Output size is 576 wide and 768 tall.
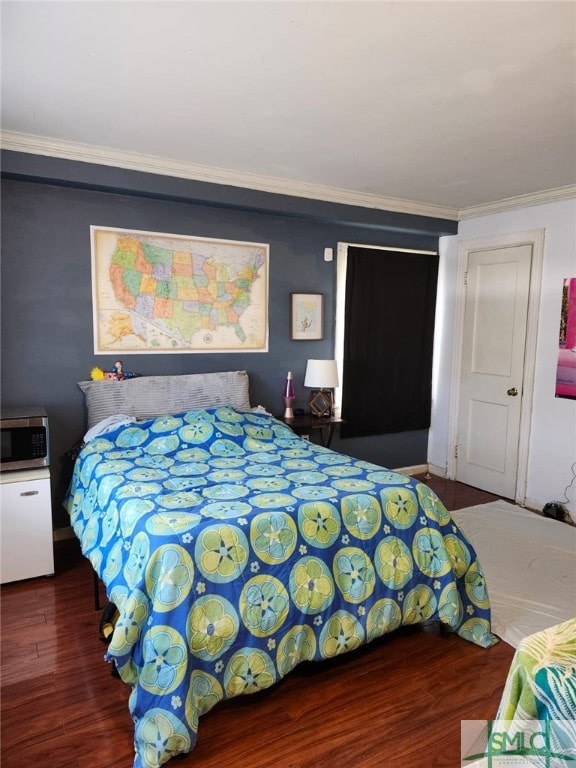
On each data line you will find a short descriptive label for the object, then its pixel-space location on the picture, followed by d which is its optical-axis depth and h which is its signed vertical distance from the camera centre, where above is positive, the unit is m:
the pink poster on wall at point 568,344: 3.87 -0.07
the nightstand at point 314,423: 3.96 -0.74
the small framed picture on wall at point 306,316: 4.28 +0.11
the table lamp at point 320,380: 4.13 -0.41
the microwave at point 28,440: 2.92 -0.68
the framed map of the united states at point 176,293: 3.53 +0.24
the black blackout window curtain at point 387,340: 4.56 -0.09
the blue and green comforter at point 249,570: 1.78 -0.97
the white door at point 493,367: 4.31 -0.30
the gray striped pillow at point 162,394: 3.40 -0.48
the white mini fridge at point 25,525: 2.84 -1.13
